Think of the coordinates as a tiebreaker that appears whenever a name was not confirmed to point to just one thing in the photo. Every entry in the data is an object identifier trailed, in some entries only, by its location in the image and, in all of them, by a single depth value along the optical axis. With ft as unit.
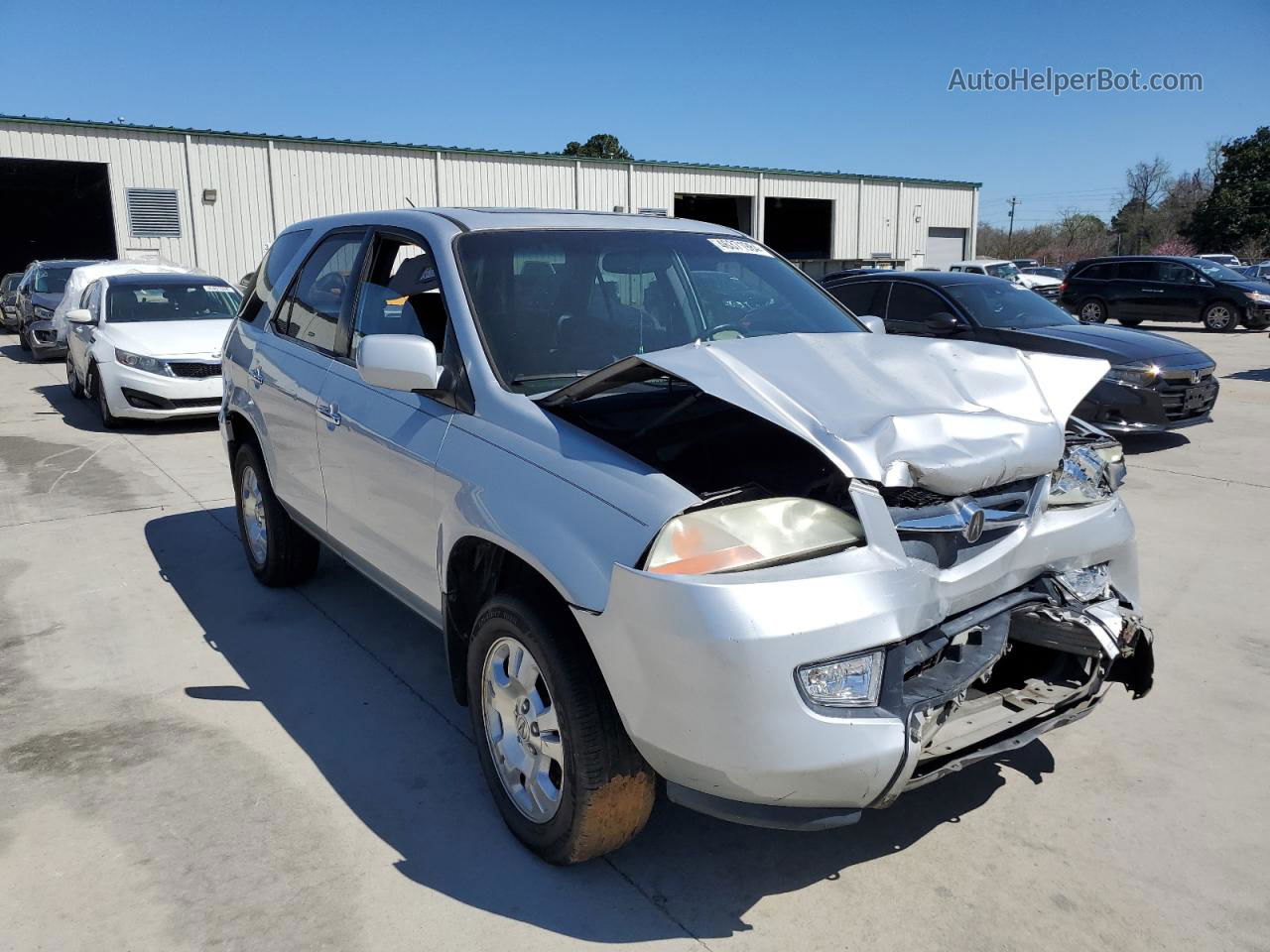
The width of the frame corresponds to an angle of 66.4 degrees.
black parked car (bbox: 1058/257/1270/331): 69.51
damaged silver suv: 7.41
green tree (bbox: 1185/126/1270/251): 163.73
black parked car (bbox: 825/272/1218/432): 28.40
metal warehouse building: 76.13
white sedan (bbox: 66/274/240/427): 33.68
